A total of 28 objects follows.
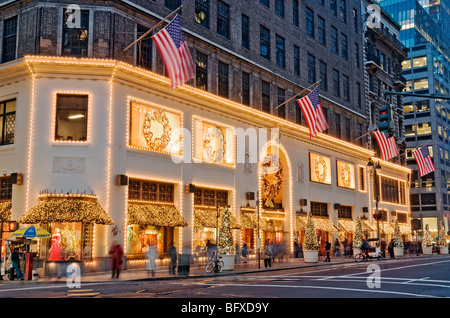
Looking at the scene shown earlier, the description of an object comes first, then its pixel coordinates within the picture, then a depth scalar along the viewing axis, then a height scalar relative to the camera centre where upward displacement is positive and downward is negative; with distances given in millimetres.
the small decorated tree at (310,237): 37750 -684
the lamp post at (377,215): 43062 +976
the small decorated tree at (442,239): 61812 -1416
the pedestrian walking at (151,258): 25188 -1425
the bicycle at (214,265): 28109 -1983
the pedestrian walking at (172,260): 26359 -1602
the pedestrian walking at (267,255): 31695 -1639
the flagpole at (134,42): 28703 +10090
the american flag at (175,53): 26609 +8871
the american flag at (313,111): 37219 +8148
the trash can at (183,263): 25531 -1686
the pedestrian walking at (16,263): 23344 -1512
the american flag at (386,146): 45625 +7017
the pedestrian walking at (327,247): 38406 -1418
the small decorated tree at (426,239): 57906 -1327
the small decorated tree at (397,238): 51344 -1060
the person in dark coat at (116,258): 24062 -1351
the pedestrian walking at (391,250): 45406 -1957
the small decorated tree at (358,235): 44062 -651
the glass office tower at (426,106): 95625 +22856
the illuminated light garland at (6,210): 27781 +979
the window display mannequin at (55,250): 25750 -1048
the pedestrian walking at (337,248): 47053 -1828
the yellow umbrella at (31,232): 23648 -164
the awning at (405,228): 63156 -126
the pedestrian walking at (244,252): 36406 -1662
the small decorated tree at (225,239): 29492 -625
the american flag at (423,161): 51531 +6387
